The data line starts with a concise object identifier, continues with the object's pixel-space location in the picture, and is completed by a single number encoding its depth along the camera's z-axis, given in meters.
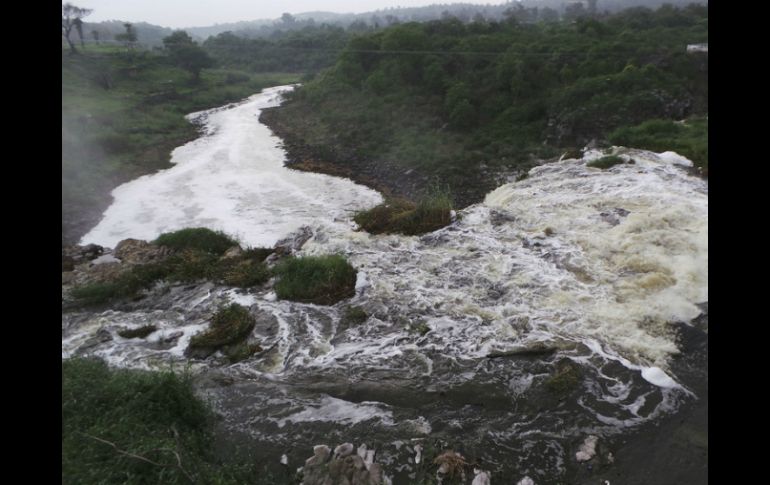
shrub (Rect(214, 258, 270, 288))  10.34
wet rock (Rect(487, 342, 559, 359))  7.62
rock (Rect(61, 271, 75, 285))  10.84
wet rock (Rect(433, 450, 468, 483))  5.54
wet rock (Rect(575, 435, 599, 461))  5.77
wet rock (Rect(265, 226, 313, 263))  11.63
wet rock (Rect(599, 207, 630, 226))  11.67
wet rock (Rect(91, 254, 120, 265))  12.11
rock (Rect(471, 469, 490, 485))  5.46
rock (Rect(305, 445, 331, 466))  5.70
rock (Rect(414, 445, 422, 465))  5.78
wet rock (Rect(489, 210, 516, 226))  12.66
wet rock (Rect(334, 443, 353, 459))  5.81
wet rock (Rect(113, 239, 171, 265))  11.81
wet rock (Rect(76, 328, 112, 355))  8.51
